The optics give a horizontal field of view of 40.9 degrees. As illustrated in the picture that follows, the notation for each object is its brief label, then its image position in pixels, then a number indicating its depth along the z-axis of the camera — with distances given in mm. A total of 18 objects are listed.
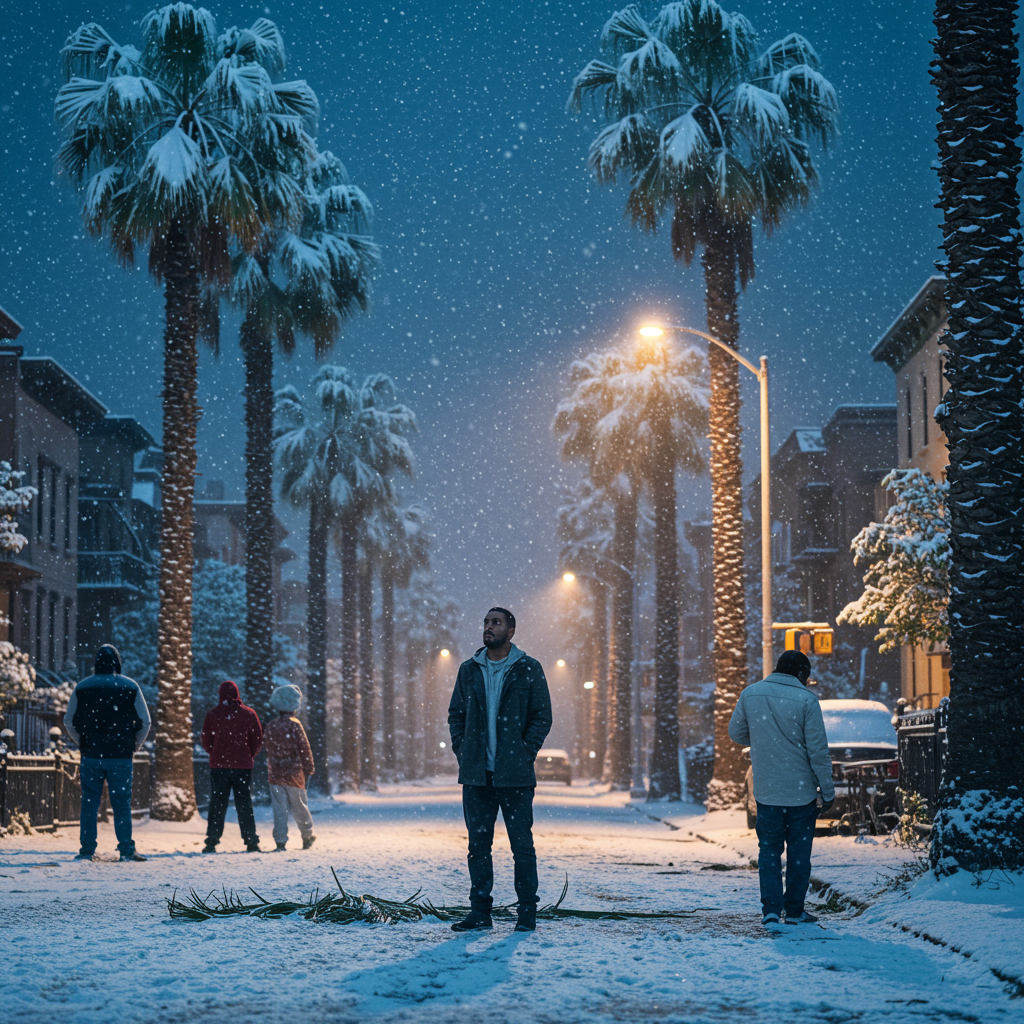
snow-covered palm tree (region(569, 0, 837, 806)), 24641
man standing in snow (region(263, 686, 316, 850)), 15555
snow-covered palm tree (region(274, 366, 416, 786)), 45719
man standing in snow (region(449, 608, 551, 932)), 8281
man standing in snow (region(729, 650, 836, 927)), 9102
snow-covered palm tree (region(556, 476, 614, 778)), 61188
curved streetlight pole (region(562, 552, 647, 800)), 40781
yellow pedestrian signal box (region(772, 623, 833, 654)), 18844
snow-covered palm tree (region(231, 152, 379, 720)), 29312
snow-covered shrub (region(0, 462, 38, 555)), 25453
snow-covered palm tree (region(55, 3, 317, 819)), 21969
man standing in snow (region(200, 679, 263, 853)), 15109
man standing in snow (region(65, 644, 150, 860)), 13562
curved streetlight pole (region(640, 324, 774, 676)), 20484
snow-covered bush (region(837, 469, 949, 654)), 22266
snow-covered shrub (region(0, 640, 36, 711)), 23672
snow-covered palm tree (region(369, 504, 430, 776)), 63844
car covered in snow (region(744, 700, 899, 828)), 17531
